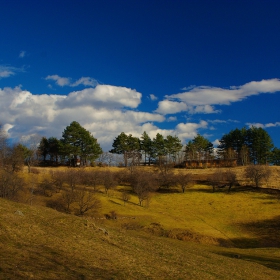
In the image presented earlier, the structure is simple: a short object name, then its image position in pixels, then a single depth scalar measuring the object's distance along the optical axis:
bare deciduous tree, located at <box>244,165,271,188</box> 89.44
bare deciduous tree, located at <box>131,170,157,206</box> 73.88
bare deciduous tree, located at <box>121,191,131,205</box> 73.81
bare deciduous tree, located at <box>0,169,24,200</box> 56.16
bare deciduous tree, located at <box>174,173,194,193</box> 89.61
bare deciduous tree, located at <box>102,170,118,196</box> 81.06
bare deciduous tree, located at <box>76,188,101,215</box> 57.99
